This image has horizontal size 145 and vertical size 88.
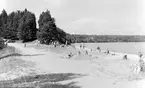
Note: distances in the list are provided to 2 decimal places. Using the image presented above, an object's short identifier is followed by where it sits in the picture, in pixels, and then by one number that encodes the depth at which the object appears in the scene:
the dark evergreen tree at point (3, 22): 86.38
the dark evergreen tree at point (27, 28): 74.55
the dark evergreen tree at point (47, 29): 65.25
